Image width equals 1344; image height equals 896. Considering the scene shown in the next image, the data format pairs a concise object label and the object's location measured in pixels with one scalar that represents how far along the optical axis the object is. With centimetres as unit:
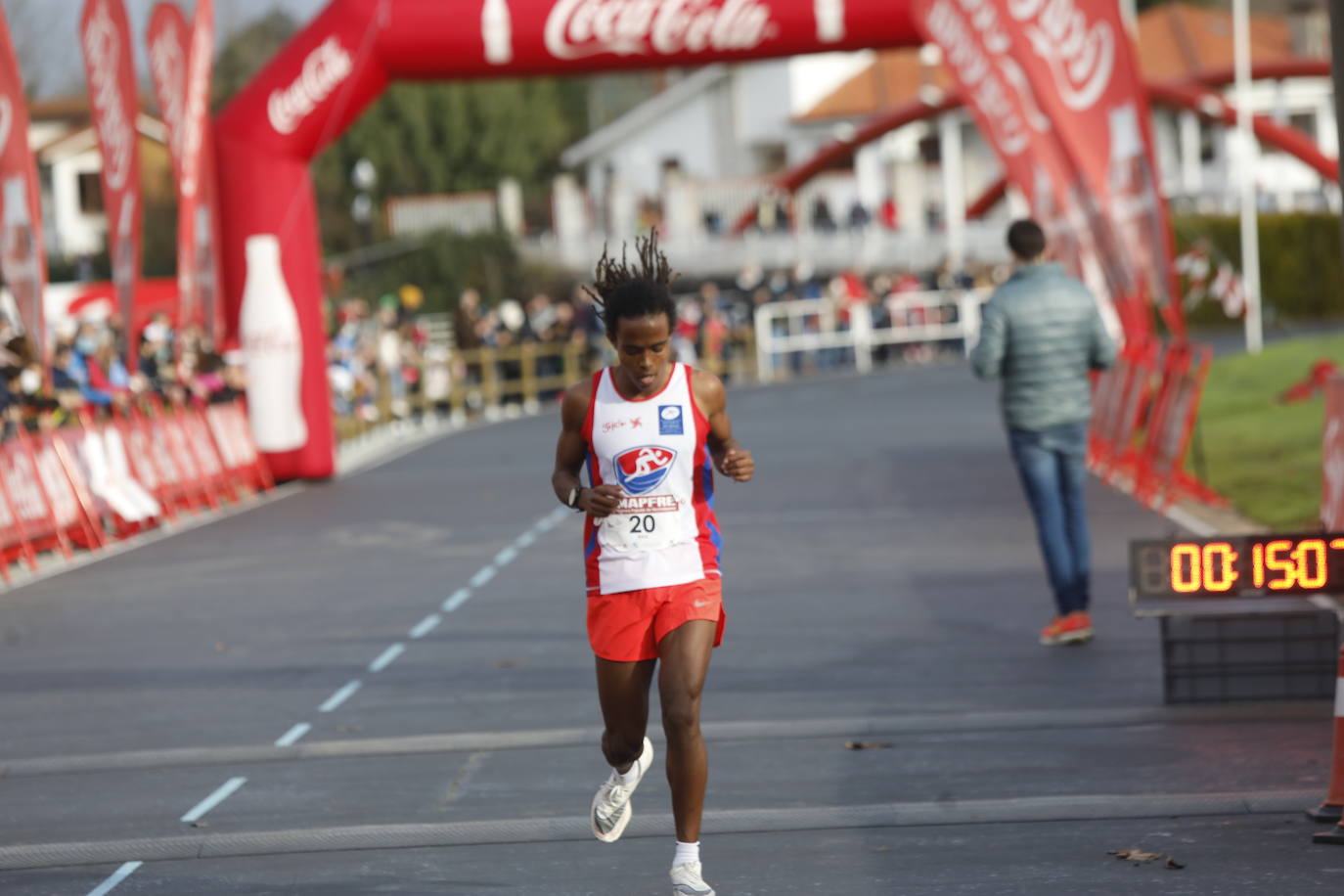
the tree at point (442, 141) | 7469
